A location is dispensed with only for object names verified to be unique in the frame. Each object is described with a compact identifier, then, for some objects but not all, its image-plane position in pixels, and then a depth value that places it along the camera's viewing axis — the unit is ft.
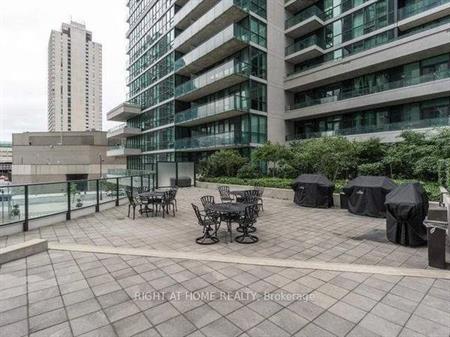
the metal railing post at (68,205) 30.24
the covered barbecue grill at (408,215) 20.42
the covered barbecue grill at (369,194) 31.63
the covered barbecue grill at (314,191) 38.58
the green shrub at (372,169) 55.68
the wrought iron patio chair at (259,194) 34.41
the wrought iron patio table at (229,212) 22.75
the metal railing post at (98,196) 35.50
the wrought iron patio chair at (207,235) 21.98
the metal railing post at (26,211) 25.26
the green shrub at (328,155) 47.51
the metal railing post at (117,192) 40.51
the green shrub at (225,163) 69.36
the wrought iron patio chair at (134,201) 32.45
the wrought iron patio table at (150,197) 33.55
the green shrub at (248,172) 67.10
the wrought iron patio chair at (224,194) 37.28
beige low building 187.83
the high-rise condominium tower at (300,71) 69.05
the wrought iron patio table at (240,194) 33.56
